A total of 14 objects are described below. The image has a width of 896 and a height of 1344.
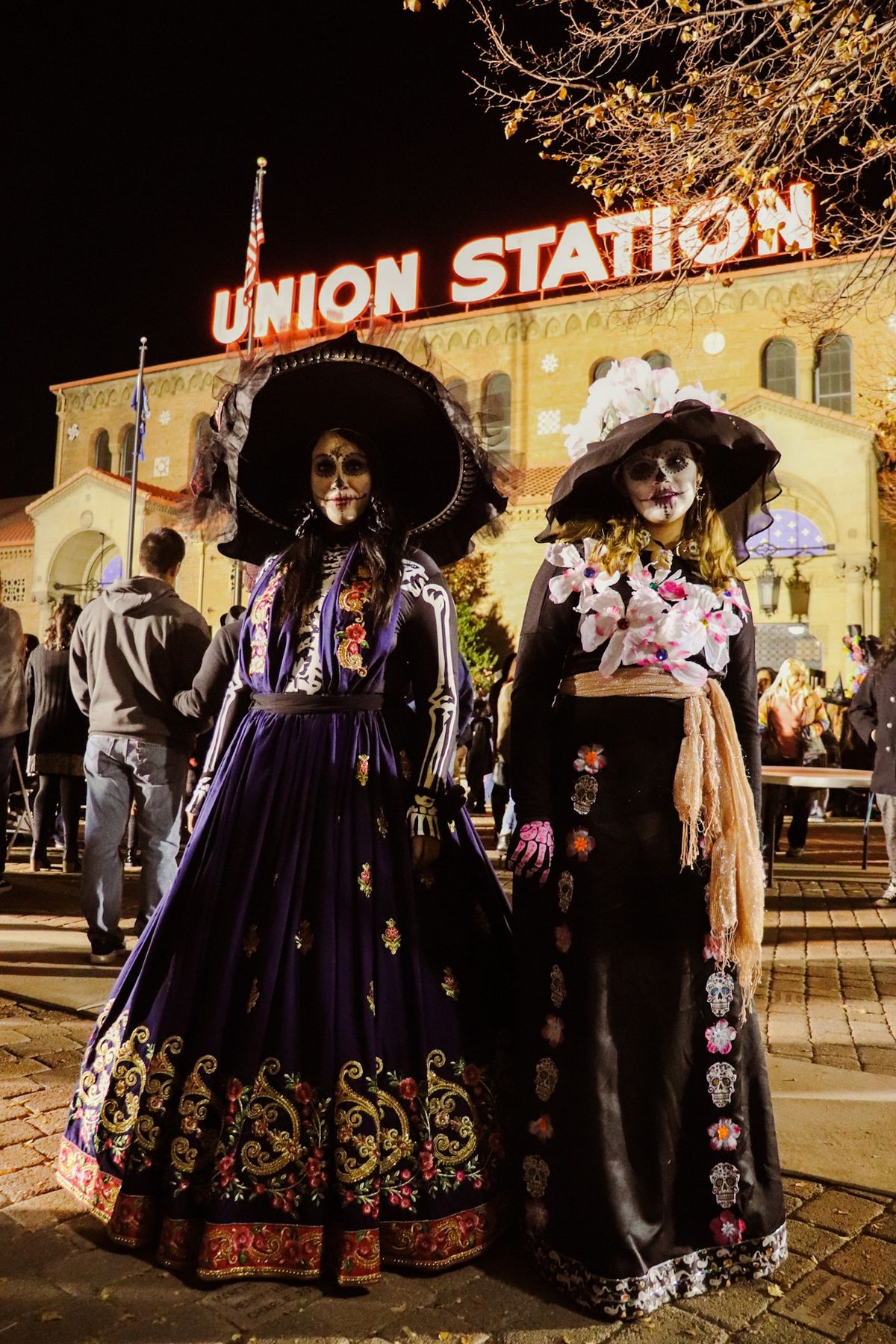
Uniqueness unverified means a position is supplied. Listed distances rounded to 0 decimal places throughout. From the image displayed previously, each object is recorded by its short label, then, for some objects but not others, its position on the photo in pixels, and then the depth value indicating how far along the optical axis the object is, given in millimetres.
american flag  17719
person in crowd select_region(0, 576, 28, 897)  6699
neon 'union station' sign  27672
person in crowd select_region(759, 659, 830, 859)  9336
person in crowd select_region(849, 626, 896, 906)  7277
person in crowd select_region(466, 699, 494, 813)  11664
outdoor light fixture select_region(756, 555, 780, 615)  19297
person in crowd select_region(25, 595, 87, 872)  7957
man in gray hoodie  5129
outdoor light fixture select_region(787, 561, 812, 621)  21766
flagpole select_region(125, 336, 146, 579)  22094
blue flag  22688
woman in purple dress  2330
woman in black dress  2309
